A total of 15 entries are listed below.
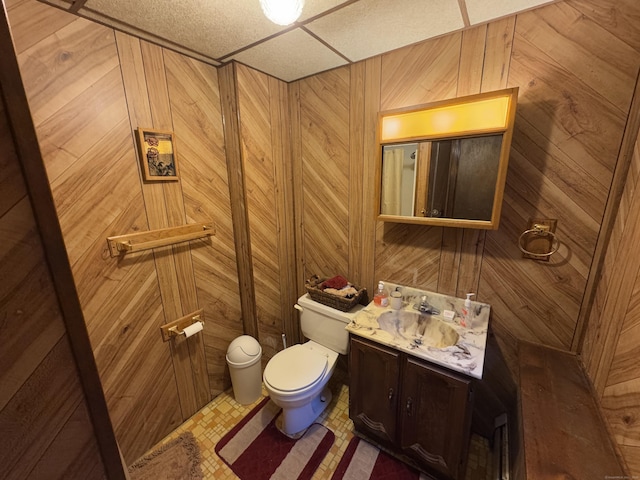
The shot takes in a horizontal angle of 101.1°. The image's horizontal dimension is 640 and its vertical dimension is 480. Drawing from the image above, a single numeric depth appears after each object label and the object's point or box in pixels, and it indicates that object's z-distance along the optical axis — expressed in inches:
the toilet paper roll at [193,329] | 65.6
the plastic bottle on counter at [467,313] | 59.0
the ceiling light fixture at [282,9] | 38.9
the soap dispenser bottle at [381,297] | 68.6
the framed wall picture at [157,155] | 55.6
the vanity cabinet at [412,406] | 49.9
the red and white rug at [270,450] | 60.1
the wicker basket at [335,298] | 70.5
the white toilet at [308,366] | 62.7
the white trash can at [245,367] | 74.7
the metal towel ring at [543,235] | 51.0
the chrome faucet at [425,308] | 64.7
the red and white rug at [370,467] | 58.2
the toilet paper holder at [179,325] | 64.2
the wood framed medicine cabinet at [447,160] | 50.1
